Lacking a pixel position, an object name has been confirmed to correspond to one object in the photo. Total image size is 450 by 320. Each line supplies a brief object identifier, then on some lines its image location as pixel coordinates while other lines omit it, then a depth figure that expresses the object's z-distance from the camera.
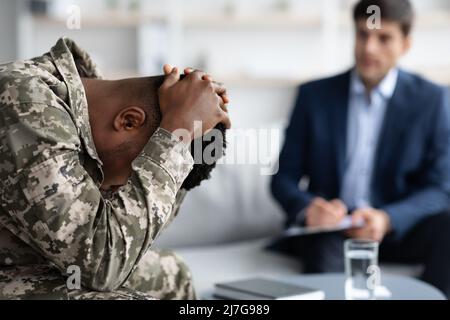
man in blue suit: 4.06
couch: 3.96
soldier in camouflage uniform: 1.73
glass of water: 2.80
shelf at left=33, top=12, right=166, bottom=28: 7.27
